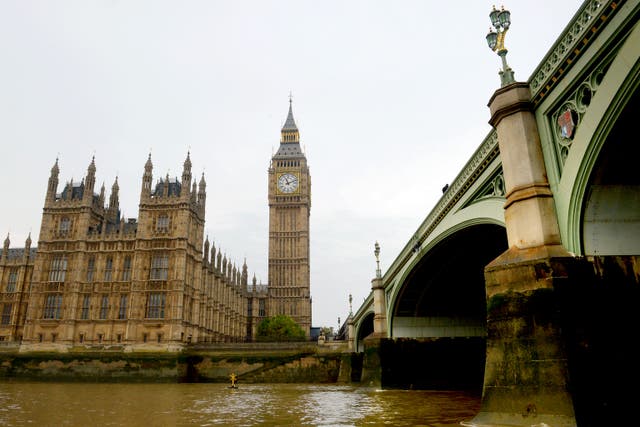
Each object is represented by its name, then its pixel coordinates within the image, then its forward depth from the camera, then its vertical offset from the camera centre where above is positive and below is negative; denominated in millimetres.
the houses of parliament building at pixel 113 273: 60062 +11001
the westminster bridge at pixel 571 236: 8469 +2274
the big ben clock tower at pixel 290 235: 103688 +26419
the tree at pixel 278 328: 84688 +4451
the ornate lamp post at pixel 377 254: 36112 +7470
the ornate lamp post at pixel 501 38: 11805 +7846
